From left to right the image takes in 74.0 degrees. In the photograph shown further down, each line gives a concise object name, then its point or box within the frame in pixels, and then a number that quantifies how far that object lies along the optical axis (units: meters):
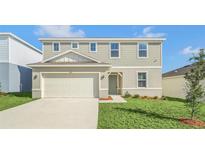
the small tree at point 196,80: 5.94
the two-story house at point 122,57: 13.10
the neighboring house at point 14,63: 13.07
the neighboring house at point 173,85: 13.44
